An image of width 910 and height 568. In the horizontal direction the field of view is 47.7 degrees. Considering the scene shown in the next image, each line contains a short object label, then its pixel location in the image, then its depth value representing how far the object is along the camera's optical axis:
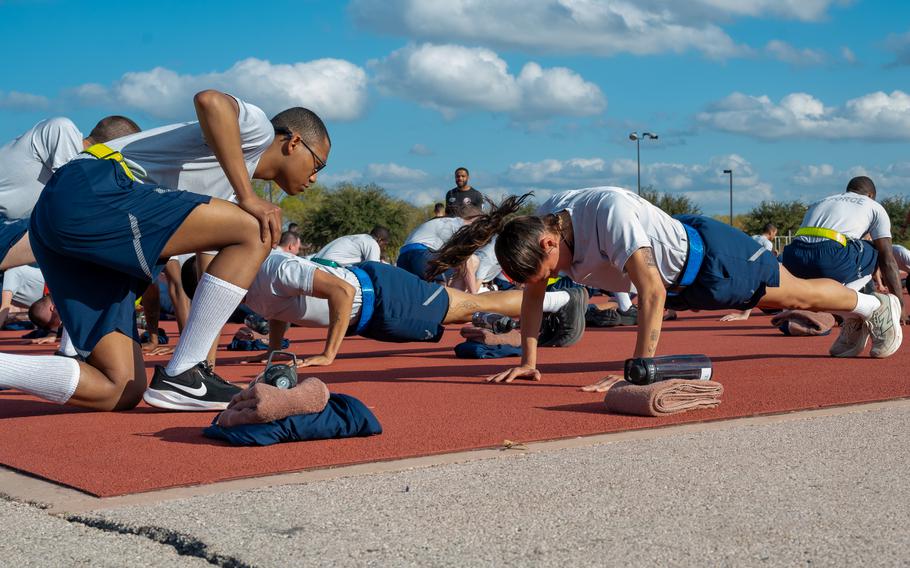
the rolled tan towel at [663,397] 4.81
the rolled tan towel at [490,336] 8.84
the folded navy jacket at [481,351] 8.49
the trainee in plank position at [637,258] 5.67
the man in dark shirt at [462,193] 14.23
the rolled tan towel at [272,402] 4.22
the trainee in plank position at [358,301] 7.47
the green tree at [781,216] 61.59
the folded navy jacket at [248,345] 10.01
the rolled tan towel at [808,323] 10.08
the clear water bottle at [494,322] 9.10
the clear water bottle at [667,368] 5.11
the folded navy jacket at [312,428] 4.20
